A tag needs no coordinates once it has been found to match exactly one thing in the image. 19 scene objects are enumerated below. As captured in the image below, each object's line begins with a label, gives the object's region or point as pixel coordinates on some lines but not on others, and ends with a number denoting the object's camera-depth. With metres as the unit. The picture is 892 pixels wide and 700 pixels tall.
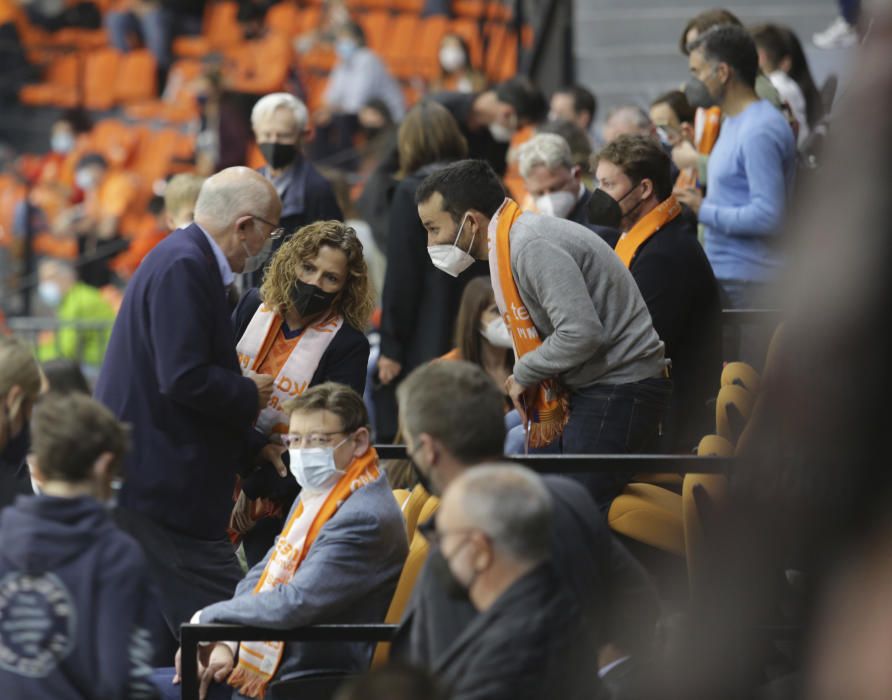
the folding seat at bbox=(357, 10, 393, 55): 36.31
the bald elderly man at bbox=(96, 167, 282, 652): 8.73
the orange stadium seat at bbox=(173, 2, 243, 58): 39.16
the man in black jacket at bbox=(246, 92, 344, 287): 12.55
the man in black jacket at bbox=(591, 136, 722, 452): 10.28
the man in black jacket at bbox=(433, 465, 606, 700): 5.91
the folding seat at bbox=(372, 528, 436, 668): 8.47
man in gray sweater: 8.79
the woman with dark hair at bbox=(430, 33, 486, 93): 25.23
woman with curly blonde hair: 9.55
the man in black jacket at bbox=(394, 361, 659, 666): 6.51
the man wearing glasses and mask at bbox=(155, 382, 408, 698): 8.47
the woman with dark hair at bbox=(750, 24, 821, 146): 14.68
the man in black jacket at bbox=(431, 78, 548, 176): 15.90
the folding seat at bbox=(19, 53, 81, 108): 38.81
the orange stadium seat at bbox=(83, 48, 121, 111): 39.22
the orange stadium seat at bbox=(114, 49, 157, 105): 38.84
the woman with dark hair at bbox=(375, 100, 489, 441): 13.30
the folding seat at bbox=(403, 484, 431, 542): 9.49
